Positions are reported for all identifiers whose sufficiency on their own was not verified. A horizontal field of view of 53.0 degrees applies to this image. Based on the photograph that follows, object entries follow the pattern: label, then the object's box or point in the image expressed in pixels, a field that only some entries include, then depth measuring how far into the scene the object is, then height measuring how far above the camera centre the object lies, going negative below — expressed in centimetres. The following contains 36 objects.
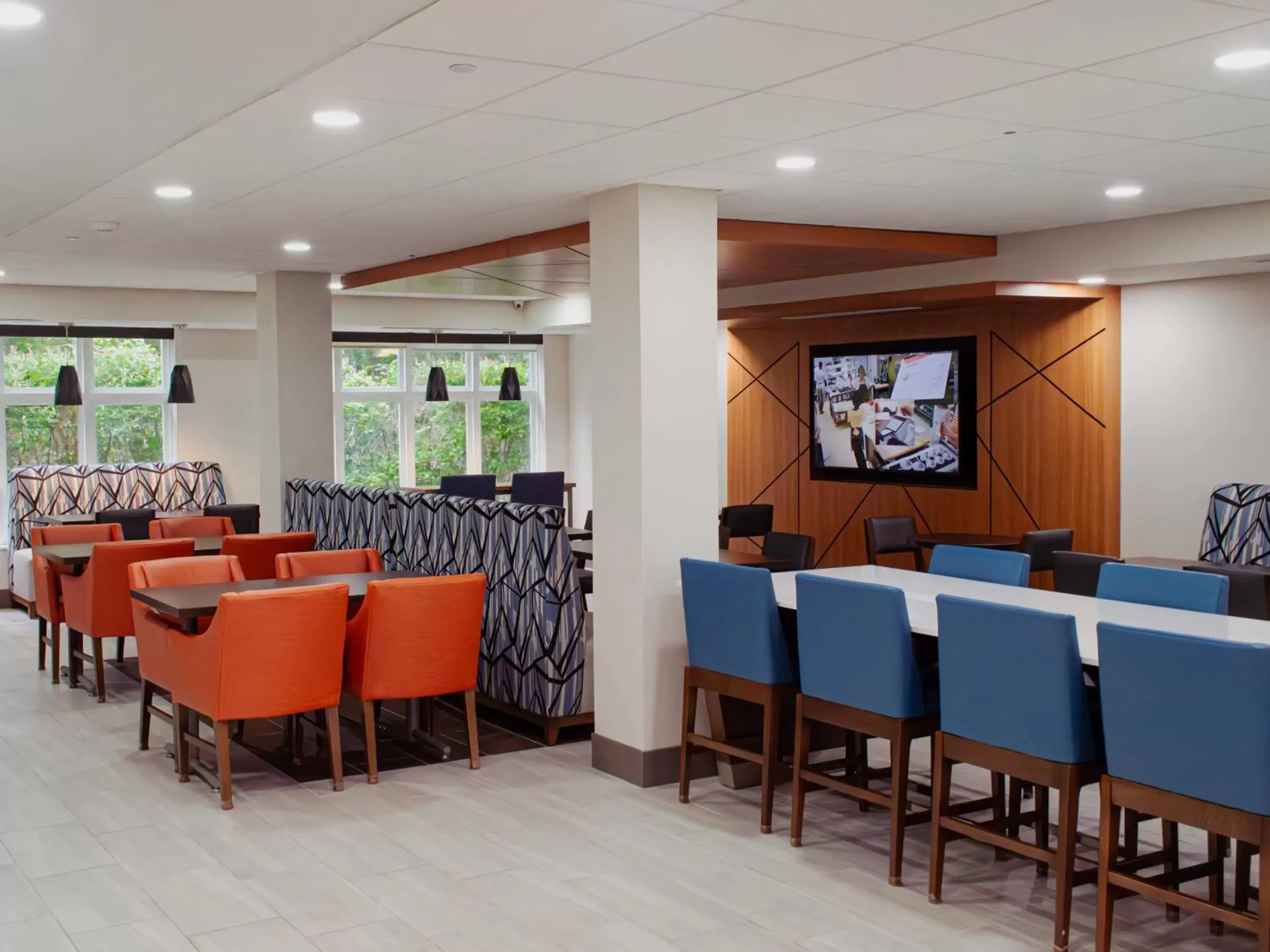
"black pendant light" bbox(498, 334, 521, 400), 1395 +29
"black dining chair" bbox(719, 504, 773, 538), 959 -82
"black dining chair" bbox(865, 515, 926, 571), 862 -86
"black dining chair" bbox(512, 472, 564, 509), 1230 -74
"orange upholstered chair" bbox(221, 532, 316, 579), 791 -84
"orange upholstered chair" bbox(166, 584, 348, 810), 528 -104
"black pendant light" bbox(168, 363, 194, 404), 1178 +25
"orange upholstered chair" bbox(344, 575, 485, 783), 567 -104
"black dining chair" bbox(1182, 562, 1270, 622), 602 -88
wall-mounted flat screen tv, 917 -1
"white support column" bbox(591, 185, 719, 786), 562 -12
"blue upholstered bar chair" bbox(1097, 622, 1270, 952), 327 -90
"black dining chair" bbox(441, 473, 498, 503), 1212 -71
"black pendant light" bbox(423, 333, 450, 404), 1357 +26
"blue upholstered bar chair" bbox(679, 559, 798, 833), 496 -94
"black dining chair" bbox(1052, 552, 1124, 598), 616 -79
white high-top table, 406 -71
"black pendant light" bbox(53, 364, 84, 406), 1123 +24
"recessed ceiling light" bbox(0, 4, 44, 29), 302 +96
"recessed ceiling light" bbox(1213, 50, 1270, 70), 355 +99
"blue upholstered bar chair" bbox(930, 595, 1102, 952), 376 -94
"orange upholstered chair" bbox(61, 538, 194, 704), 734 -104
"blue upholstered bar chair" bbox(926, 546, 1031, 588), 532 -66
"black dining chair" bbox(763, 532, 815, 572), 719 -79
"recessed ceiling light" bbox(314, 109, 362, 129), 413 +97
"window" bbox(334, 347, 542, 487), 1409 -7
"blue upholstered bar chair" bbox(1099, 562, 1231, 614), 462 -66
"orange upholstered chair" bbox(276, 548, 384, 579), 685 -82
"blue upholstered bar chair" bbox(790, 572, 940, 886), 436 -93
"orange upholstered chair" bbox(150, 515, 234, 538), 887 -79
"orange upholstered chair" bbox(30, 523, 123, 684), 788 -101
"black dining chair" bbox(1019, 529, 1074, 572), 773 -83
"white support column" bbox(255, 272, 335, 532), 901 +23
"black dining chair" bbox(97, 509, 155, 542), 993 -83
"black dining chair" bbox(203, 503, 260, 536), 1049 -84
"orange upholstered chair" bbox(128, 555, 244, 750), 589 -95
